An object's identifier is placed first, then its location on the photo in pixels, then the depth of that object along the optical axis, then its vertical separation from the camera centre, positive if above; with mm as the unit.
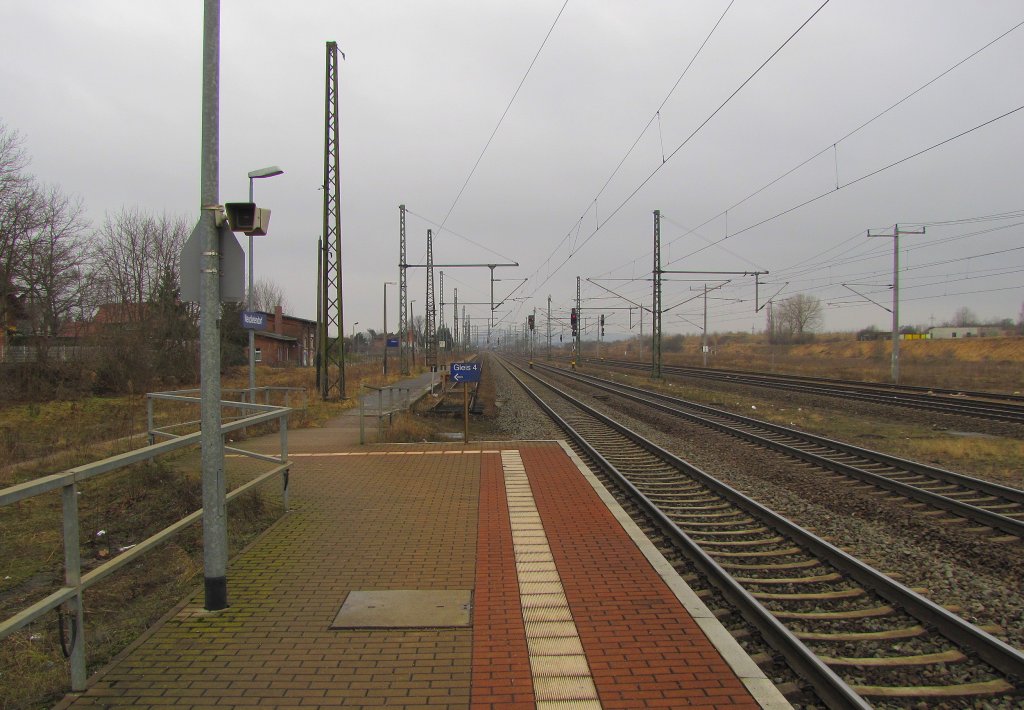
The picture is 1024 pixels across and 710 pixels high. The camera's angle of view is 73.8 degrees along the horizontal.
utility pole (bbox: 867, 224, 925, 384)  31720 +2728
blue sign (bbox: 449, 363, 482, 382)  13391 -315
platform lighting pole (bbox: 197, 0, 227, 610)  4508 +203
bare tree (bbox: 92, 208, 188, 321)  36375 +5094
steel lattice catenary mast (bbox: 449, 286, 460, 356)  60906 +2746
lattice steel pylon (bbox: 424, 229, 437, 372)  39531 +1852
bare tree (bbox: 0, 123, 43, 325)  26047 +4946
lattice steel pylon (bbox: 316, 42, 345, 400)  20484 +3671
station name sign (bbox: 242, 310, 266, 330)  13984 +756
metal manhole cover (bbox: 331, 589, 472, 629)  4320 -1691
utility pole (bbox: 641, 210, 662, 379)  32562 +2063
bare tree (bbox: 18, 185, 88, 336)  27734 +3370
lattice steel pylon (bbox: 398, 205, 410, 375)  36134 +3434
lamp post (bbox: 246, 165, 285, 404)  14930 +4033
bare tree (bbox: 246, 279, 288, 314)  80000 +6909
